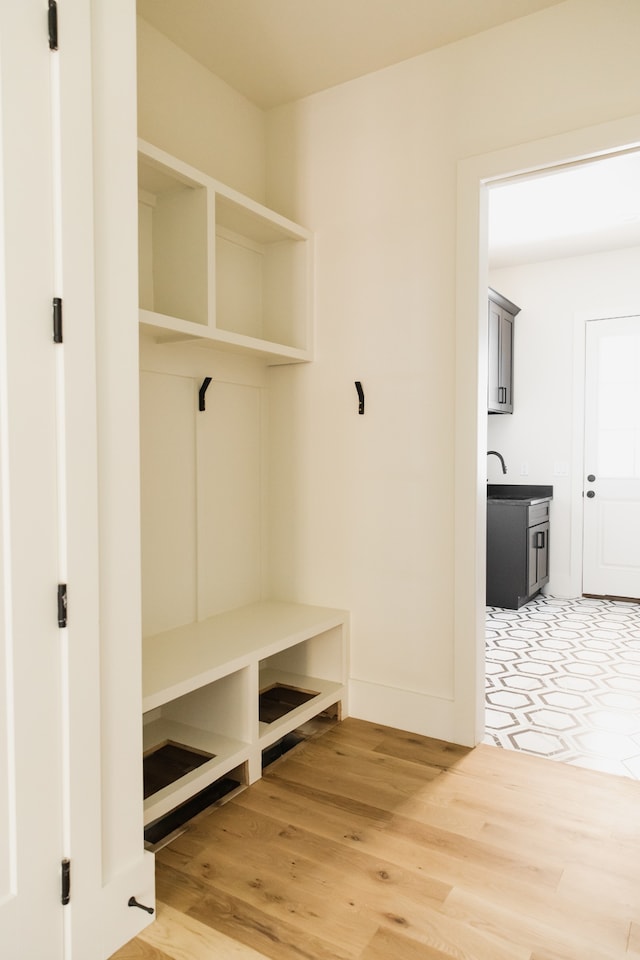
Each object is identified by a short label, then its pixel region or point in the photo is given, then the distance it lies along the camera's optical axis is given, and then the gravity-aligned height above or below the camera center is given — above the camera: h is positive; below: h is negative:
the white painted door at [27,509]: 1.28 -0.11
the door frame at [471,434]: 2.49 +0.07
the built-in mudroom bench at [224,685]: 1.99 -0.82
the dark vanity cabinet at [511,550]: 4.82 -0.73
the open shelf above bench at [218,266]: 2.24 +0.76
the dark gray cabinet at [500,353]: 5.04 +0.80
